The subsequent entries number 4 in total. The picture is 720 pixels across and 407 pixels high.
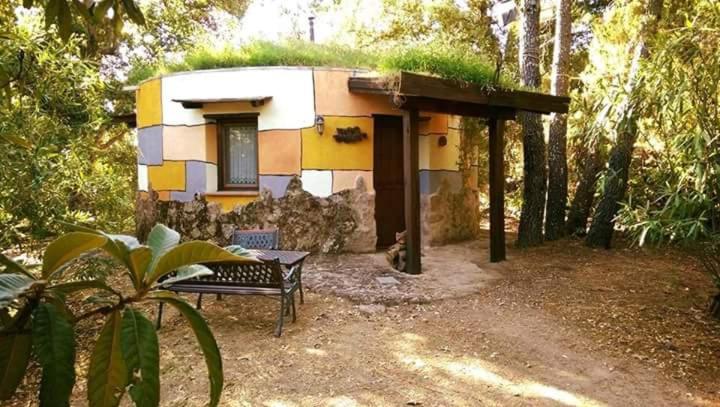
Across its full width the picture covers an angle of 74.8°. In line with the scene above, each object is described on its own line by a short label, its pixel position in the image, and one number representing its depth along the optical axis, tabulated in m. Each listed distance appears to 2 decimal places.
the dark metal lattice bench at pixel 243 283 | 3.65
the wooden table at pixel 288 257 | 3.86
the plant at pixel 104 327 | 0.62
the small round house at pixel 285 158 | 6.34
